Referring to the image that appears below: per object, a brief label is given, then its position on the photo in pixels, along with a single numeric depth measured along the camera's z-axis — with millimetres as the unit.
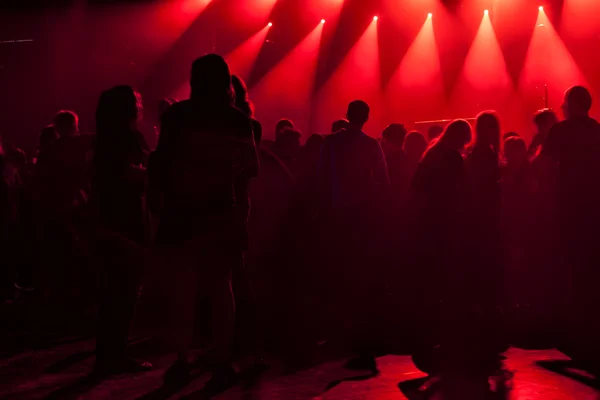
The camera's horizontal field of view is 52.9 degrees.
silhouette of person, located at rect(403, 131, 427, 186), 5691
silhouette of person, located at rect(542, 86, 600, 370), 4191
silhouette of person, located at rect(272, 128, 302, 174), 5395
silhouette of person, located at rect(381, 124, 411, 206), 5504
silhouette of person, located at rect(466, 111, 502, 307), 4539
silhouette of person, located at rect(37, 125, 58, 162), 5559
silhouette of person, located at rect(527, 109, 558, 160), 5406
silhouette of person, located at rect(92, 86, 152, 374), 3529
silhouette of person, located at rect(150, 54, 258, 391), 3146
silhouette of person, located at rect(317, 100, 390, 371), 4574
